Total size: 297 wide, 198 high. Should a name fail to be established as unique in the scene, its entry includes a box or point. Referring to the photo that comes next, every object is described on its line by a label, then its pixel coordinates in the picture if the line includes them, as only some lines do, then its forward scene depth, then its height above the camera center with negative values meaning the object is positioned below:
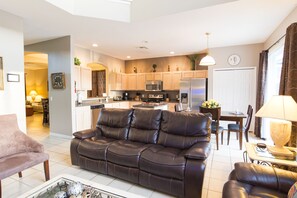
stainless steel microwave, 6.94 +0.26
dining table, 3.75 -0.62
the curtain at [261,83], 4.54 +0.24
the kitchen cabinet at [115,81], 6.96 +0.45
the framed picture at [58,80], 4.58 +0.31
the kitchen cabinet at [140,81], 7.37 +0.46
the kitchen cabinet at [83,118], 4.68 -0.80
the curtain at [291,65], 2.44 +0.42
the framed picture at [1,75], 2.96 +0.29
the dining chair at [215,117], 3.75 -0.59
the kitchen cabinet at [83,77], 5.11 +0.44
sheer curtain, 3.88 +0.43
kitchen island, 5.56 -0.52
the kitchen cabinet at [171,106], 6.59 -0.60
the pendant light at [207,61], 4.00 +0.74
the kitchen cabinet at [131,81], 7.54 +0.47
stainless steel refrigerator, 5.74 -0.03
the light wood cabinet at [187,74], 6.40 +0.68
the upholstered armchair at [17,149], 2.14 -0.87
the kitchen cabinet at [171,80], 6.71 +0.47
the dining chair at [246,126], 3.86 -0.85
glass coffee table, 1.47 -0.94
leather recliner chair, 1.45 -0.86
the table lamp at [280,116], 1.87 -0.29
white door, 5.23 +0.11
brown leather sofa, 2.03 -0.86
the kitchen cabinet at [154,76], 7.05 +0.67
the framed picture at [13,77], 3.10 +0.26
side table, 1.86 -0.80
